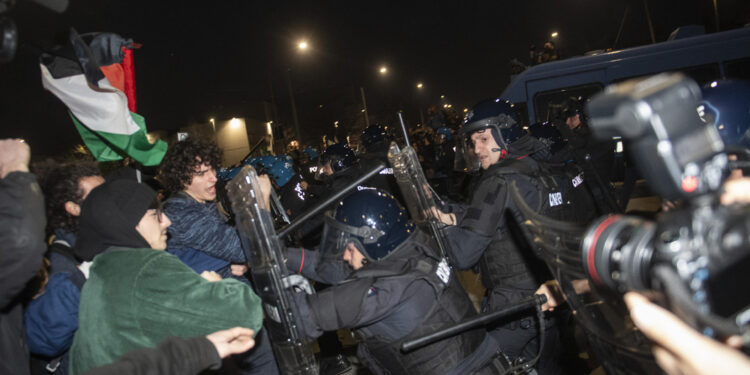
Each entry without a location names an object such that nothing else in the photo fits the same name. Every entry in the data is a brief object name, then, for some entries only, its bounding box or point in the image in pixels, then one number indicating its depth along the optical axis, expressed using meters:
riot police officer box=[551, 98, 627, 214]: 3.20
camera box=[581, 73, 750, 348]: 0.73
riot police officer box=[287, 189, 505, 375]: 2.03
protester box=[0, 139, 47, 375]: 1.69
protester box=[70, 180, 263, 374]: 1.71
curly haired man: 2.76
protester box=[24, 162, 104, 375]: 2.19
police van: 7.56
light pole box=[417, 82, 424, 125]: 36.53
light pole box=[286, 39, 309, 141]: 17.25
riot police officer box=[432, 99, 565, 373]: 2.74
